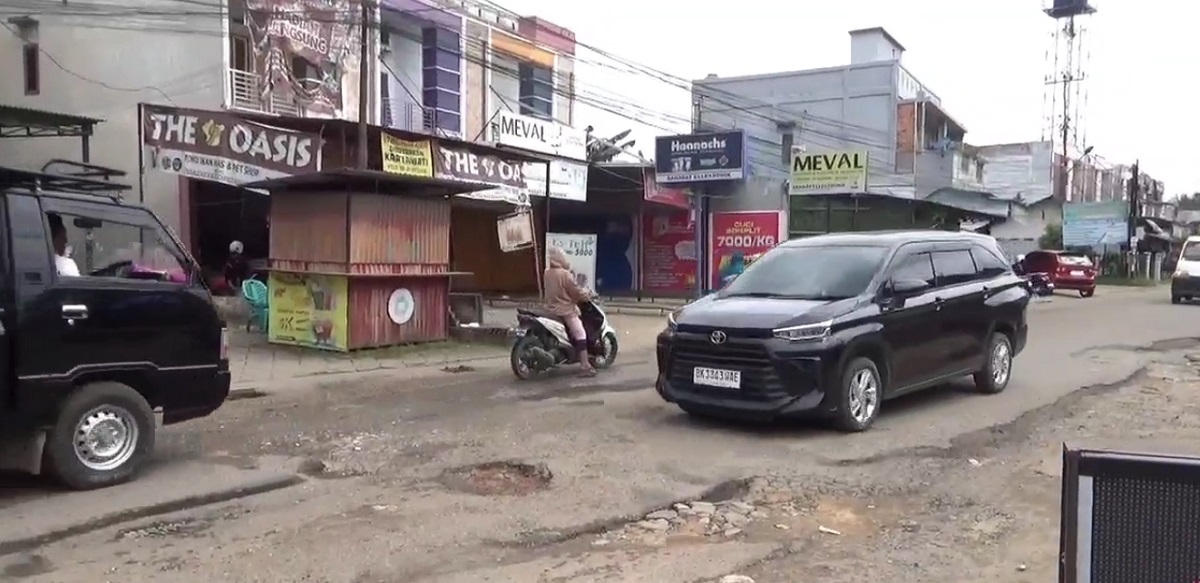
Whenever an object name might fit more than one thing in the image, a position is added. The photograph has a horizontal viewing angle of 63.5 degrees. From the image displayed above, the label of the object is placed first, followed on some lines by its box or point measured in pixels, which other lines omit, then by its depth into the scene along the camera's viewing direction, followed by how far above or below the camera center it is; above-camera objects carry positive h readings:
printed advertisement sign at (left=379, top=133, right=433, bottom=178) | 15.66 +1.56
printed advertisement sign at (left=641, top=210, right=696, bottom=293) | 27.05 +0.06
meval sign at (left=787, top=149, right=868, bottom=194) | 22.72 +2.00
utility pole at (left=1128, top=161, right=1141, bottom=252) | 41.25 +2.44
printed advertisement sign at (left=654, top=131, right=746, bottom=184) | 21.83 +2.25
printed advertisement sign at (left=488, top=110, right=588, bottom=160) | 21.06 +2.69
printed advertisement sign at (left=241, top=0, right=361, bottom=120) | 18.89 +3.99
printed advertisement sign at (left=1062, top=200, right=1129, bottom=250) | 40.88 +1.47
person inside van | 6.22 +0.00
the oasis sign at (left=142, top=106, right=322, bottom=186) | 14.07 +1.52
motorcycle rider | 11.90 -0.54
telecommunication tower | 51.56 +9.65
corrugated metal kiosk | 13.27 -0.10
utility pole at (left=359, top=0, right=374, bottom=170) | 15.33 +2.57
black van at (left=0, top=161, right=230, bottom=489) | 5.97 -0.56
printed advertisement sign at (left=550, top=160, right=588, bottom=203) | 20.55 +1.58
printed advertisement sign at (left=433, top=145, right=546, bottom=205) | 16.38 +1.41
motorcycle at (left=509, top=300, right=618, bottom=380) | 11.64 -1.12
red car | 31.52 -0.36
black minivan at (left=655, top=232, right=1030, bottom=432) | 7.81 -0.64
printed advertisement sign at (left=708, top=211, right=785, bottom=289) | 22.41 +0.41
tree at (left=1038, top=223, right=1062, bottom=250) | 45.81 +0.92
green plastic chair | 15.22 -0.77
